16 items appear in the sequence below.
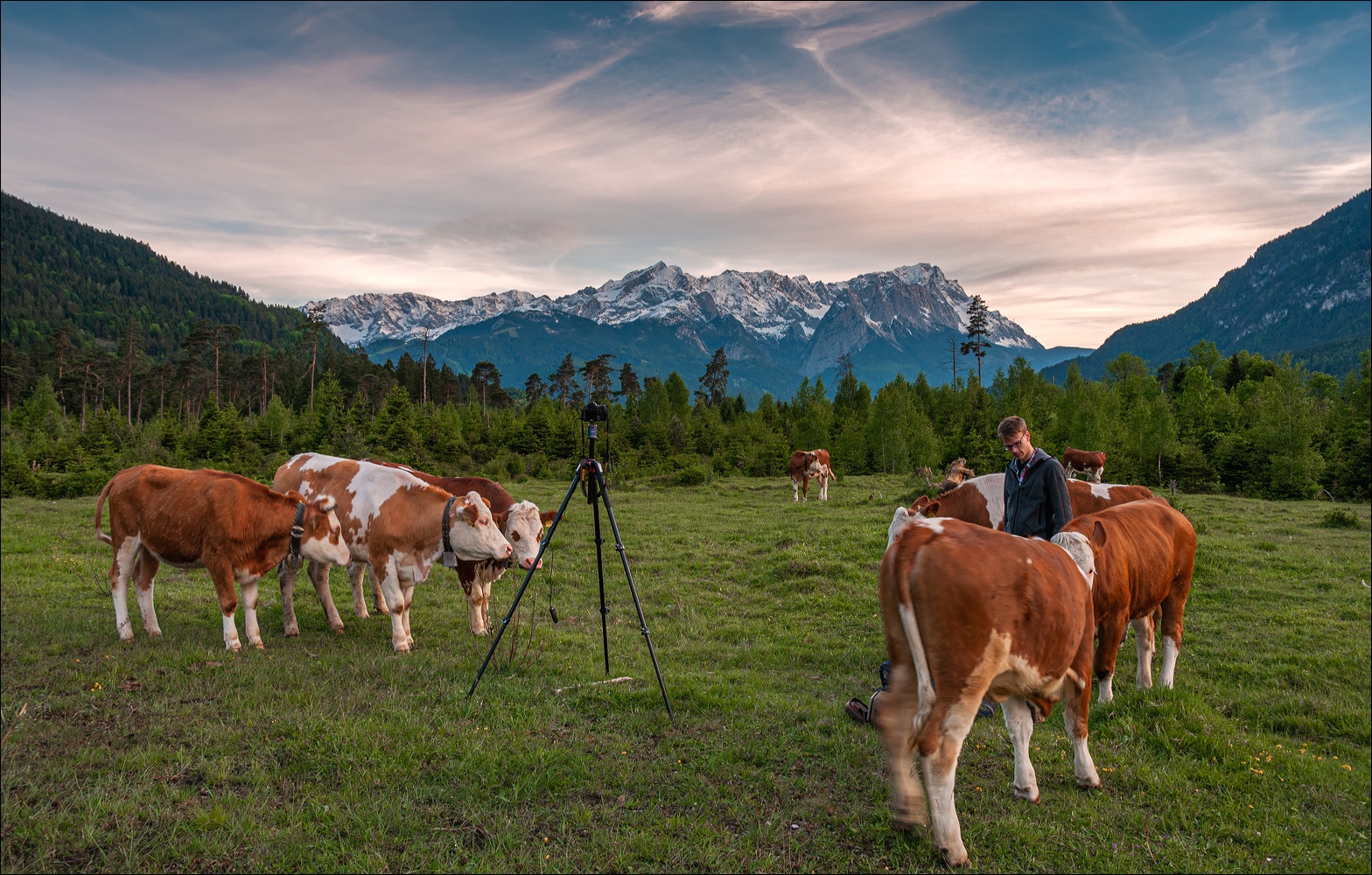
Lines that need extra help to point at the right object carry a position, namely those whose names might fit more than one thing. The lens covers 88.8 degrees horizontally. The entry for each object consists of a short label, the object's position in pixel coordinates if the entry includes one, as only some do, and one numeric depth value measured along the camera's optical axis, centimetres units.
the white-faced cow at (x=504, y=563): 955
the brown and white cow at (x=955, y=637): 441
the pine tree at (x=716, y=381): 9512
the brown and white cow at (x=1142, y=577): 654
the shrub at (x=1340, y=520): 1869
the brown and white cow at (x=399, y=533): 917
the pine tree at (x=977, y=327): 6581
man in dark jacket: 683
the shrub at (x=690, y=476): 3348
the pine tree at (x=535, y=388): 9543
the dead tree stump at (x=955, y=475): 1357
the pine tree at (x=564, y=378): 8292
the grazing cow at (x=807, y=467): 2769
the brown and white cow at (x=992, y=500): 1054
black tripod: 707
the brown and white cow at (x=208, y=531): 887
